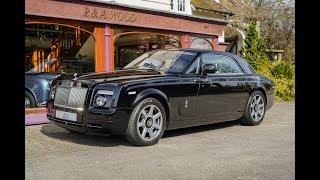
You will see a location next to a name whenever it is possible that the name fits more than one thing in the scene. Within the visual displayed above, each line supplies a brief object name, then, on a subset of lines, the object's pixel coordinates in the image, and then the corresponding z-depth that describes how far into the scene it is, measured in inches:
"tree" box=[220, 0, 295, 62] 1026.1
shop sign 371.2
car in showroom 339.5
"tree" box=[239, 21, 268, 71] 670.3
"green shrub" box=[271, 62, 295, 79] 629.0
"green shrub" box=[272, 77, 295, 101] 563.5
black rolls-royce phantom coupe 214.8
